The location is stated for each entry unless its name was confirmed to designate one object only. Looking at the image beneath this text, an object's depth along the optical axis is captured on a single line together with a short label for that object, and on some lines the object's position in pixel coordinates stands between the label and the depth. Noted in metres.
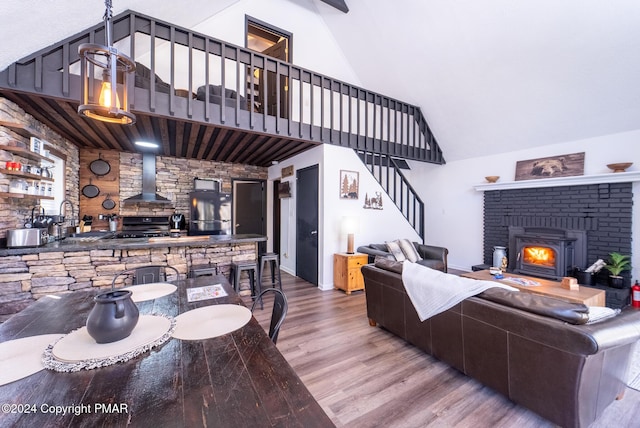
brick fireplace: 3.91
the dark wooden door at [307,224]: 4.72
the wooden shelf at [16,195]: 2.62
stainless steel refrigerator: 5.55
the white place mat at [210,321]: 1.26
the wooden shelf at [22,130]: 2.66
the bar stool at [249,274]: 3.66
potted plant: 3.71
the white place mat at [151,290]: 1.75
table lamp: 4.50
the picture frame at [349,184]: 4.70
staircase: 5.26
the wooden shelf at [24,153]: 2.66
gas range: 5.12
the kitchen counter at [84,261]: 2.69
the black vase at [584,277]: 3.95
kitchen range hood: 5.34
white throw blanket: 2.01
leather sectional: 1.45
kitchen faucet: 4.55
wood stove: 4.27
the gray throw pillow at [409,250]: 4.66
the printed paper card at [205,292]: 1.78
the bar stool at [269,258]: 3.98
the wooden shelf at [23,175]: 2.61
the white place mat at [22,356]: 0.94
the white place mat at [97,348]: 1.00
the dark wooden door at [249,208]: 6.42
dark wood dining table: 0.75
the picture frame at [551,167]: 4.31
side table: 4.23
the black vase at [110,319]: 1.09
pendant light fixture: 1.55
